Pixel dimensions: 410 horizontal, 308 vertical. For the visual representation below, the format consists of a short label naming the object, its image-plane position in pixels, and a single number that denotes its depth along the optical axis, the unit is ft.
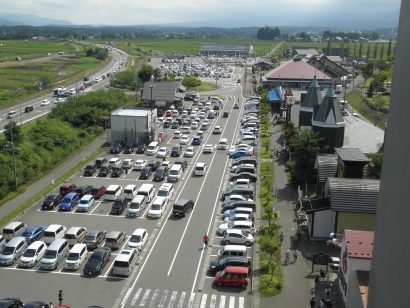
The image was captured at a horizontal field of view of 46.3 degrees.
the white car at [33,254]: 64.80
